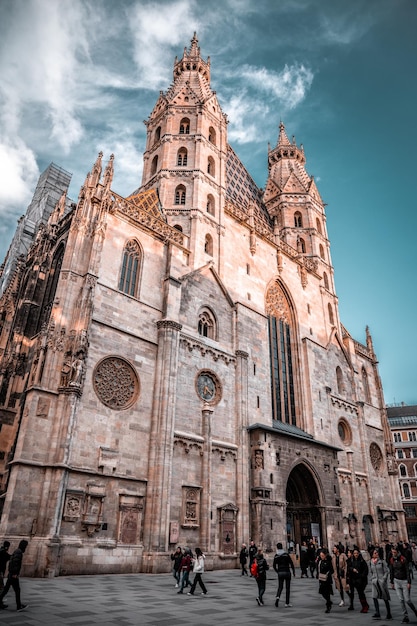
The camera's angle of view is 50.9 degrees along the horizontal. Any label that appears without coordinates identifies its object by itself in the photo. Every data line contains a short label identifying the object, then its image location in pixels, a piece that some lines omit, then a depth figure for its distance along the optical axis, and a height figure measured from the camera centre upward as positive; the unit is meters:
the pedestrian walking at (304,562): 19.56 -1.08
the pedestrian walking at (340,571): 12.00 -0.88
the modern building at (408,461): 54.41 +8.99
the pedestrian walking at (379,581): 9.73 -0.90
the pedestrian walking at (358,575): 10.62 -0.88
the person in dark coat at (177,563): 14.28 -0.92
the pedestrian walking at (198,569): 12.29 -0.95
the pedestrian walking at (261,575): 11.09 -0.94
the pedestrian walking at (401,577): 9.03 -0.78
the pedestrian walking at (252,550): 17.94 -0.60
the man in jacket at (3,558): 9.66 -0.60
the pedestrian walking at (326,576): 10.45 -0.89
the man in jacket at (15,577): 9.08 -0.92
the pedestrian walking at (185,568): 12.84 -0.94
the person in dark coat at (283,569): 10.97 -0.78
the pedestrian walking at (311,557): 19.52 -0.87
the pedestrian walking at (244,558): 18.80 -0.94
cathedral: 17.34 +7.24
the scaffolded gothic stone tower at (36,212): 44.25 +30.64
